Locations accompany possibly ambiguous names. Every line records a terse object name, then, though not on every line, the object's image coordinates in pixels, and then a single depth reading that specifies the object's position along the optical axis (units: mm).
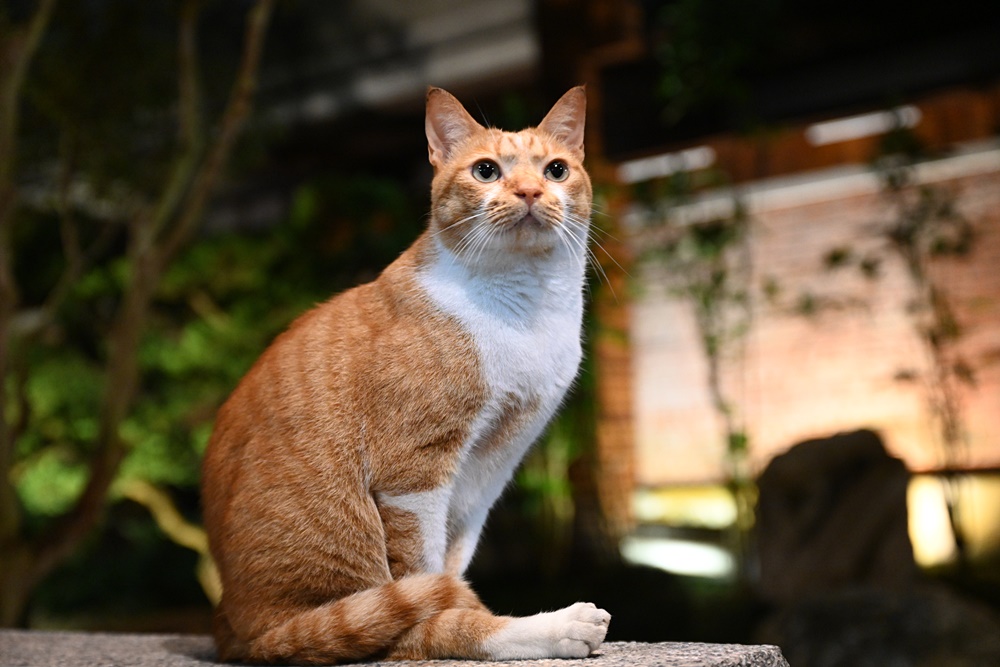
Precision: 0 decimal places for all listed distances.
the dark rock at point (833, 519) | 1791
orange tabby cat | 828
